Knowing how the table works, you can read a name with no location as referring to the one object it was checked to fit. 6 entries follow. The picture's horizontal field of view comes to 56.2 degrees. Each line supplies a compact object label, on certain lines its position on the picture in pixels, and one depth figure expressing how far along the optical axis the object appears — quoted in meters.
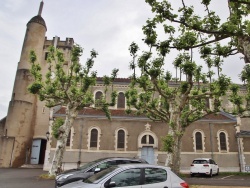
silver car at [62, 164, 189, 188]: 6.54
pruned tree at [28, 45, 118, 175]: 16.42
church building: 24.66
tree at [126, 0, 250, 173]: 9.48
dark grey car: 10.48
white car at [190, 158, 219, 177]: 19.08
